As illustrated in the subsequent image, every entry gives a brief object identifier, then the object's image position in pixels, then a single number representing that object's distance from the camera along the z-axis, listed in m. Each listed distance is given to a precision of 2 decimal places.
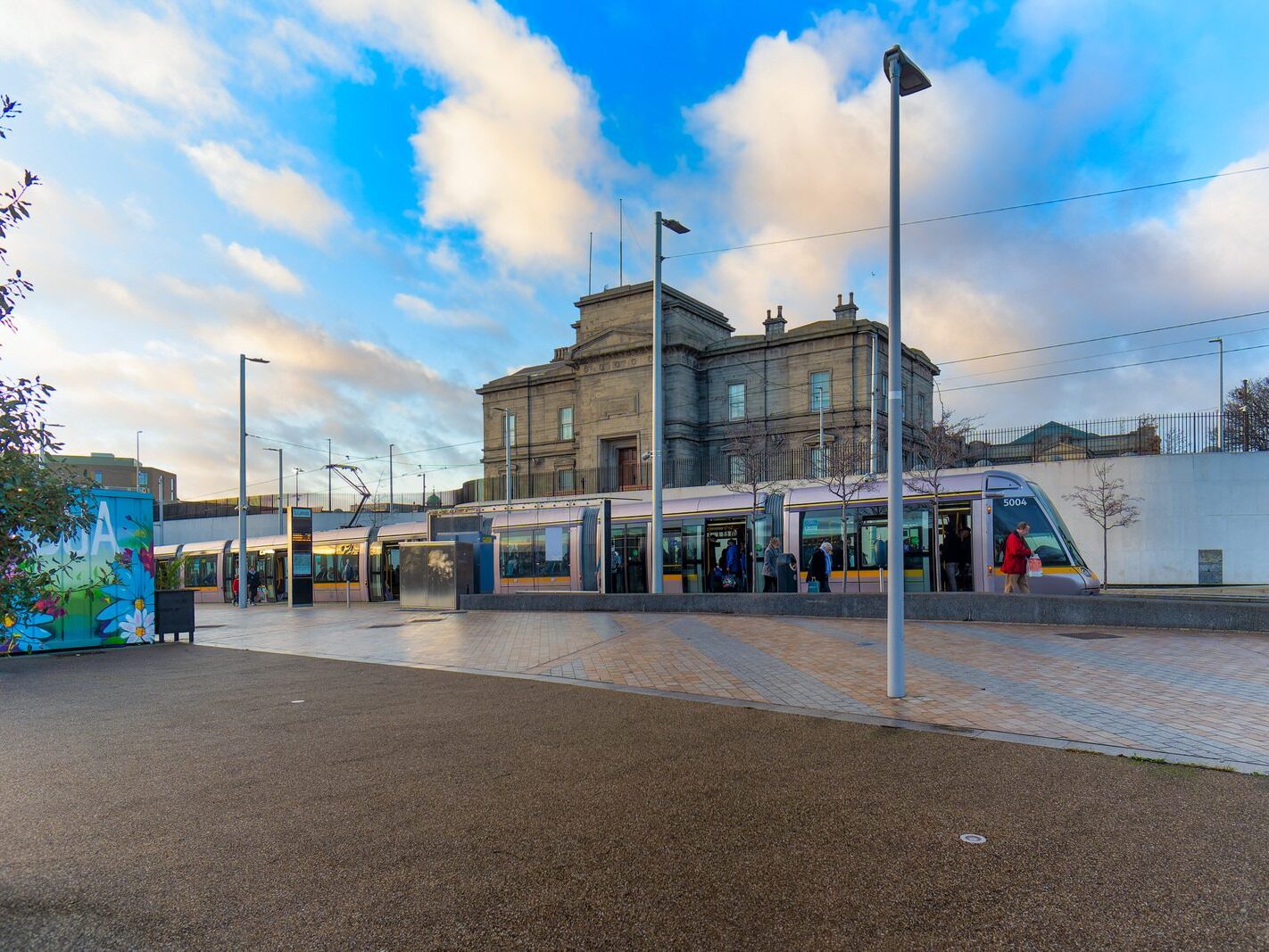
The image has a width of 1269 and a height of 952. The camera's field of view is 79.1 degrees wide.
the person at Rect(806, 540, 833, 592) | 20.95
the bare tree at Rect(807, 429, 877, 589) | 21.05
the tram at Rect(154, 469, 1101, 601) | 18.44
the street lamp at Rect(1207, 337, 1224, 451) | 27.05
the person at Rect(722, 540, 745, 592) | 22.59
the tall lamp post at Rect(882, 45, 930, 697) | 8.69
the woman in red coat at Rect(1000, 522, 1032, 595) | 16.61
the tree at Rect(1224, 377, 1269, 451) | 26.95
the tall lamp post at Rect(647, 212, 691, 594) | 19.55
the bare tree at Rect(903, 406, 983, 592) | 19.53
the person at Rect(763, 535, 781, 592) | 21.48
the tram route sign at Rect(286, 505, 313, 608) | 29.12
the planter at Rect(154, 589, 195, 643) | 16.45
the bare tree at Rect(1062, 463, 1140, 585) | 27.14
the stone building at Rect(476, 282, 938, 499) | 46.06
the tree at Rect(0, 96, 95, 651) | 3.76
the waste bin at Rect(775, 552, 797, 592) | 20.78
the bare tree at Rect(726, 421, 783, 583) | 31.22
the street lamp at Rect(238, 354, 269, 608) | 28.75
